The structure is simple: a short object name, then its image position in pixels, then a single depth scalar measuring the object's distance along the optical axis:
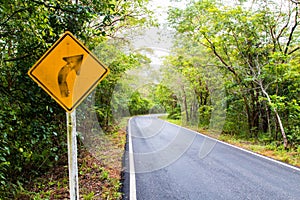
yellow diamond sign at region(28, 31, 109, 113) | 2.52
